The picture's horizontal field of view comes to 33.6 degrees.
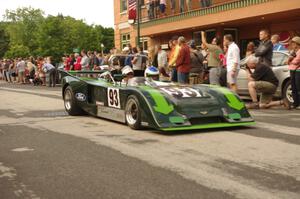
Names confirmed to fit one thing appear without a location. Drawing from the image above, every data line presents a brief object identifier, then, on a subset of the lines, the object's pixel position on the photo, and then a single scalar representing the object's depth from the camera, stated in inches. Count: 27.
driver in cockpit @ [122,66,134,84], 379.6
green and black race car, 304.0
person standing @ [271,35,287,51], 502.2
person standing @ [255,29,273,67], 463.5
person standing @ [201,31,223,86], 512.0
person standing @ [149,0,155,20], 1104.1
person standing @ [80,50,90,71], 895.1
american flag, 1072.8
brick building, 767.7
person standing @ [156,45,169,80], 615.8
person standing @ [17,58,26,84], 1261.0
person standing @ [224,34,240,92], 468.4
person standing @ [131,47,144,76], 535.5
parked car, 457.4
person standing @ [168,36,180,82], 513.0
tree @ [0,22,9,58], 4261.8
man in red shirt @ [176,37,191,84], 504.7
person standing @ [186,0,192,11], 973.2
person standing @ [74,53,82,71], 917.8
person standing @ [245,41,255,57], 511.8
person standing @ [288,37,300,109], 426.9
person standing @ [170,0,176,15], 1036.5
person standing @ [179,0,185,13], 1006.8
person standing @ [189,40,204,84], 556.0
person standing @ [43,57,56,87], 1023.0
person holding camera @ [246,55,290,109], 445.1
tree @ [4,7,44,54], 3873.0
